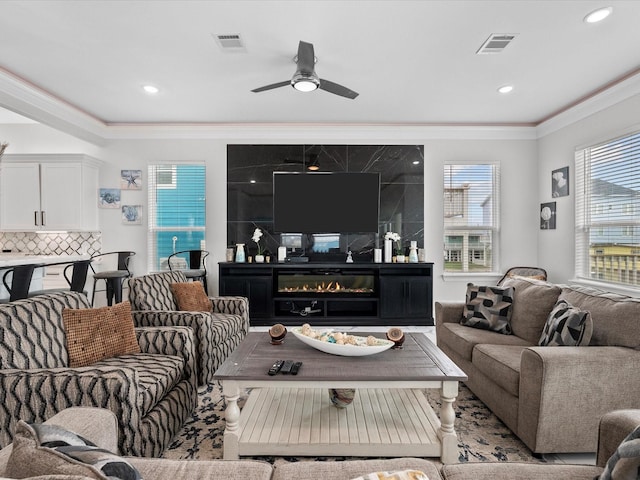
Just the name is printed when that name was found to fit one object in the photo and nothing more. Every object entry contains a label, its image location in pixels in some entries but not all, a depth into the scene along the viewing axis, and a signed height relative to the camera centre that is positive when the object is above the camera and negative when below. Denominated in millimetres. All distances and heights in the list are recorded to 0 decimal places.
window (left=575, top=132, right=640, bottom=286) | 3662 +327
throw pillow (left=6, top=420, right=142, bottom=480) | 738 -472
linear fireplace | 5066 -605
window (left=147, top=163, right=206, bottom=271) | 5309 +454
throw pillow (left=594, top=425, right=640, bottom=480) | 828 -531
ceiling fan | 2889 +1403
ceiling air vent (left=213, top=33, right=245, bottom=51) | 2916 +1675
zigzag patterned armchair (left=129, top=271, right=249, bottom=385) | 2699 -630
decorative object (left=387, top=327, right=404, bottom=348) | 2299 -629
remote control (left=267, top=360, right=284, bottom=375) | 1850 -680
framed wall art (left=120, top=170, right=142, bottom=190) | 5273 +925
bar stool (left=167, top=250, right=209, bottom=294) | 4900 -357
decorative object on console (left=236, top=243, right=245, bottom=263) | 5125 -199
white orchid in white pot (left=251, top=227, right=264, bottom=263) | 5234 +47
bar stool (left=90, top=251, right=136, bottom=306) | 4426 -536
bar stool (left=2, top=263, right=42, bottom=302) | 3371 -384
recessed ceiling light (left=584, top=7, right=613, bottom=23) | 2564 +1661
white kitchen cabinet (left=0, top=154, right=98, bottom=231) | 4965 +680
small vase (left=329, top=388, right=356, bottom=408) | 2107 -934
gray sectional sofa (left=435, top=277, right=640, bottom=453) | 1864 -771
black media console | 4945 -764
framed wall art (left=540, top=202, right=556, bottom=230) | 4867 +341
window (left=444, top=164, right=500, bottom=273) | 5320 +346
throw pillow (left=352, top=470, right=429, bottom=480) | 836 -560
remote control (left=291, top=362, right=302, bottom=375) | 1852 -683
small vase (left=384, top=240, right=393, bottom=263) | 5109 -157
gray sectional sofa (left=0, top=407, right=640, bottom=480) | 1069 -710
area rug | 1957 -1189
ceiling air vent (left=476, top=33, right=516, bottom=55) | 2906 +1674
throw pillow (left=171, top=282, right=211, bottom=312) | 3260 -532
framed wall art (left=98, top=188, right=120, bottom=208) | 5277 +645
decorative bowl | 2066 -635
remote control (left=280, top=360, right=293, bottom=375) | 1852 -674
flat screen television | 5191 +558
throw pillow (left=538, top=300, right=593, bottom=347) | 2074 -533
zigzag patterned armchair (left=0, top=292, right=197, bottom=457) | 1522 -672
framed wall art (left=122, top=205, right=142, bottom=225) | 5297 +377
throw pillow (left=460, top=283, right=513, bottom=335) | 2889 -580
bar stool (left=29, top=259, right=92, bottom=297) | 4137 -398
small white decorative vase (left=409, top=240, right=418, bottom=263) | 5062 -184
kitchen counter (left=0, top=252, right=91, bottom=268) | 3394 -209
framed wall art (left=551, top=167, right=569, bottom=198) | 4602 +766
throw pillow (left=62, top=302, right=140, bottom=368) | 2010 -556
